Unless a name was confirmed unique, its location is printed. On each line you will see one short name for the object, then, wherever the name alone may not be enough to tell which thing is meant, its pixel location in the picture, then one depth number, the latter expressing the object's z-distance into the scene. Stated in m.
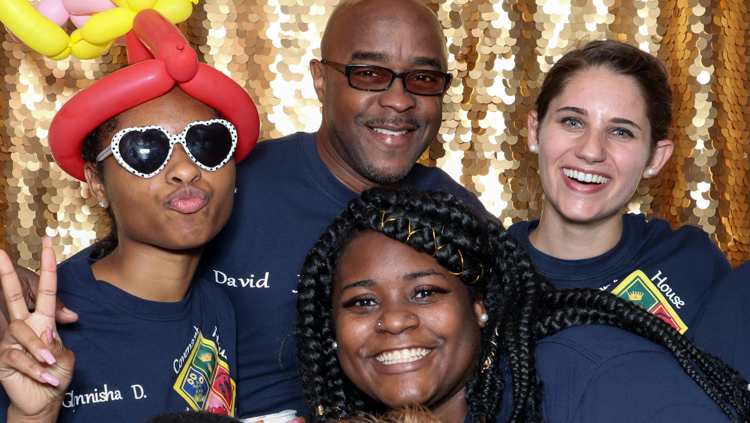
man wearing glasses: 2.08
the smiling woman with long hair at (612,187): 1.98
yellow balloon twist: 1.69
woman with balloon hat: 1.65
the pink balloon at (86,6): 1.79
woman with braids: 1.41
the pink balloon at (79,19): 1.86
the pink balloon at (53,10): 1.81
